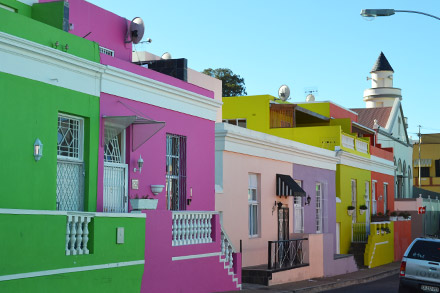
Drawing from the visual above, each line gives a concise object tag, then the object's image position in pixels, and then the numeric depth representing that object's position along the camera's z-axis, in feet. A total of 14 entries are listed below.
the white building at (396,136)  149.07
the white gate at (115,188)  48.67
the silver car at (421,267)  55.77
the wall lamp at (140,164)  50.78
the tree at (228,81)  185.47
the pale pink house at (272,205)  67.05
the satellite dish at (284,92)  111.96
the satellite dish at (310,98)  139.18
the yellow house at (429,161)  234.99
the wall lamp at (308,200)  86.32
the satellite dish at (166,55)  83.10
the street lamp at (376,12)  52.47
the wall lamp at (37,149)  40.45
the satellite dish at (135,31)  62.75
